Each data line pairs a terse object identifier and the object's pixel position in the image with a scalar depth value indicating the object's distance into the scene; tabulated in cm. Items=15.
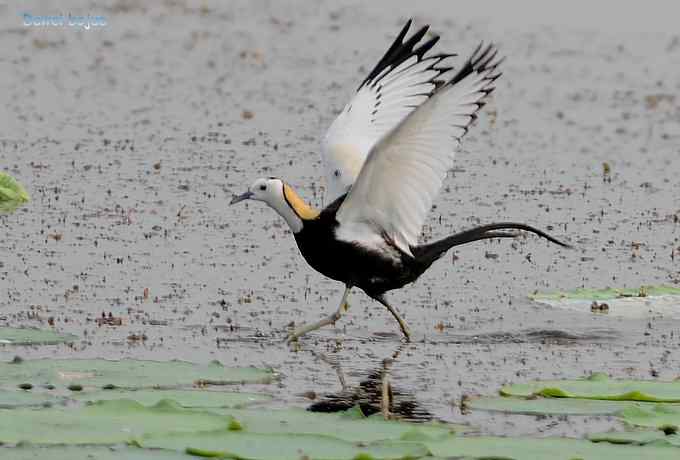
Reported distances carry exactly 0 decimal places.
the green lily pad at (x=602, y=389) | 1476
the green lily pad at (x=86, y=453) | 1221
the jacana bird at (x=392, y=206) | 1803
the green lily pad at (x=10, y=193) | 2602
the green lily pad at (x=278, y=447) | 1229
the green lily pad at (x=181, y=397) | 1406
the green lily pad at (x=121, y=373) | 1493
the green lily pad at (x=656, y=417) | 1365
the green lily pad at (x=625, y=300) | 2028
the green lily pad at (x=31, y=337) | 1692
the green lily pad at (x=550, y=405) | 1436
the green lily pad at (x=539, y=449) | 1262
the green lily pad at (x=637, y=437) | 1308
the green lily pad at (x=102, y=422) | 1261
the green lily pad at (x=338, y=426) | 1298
